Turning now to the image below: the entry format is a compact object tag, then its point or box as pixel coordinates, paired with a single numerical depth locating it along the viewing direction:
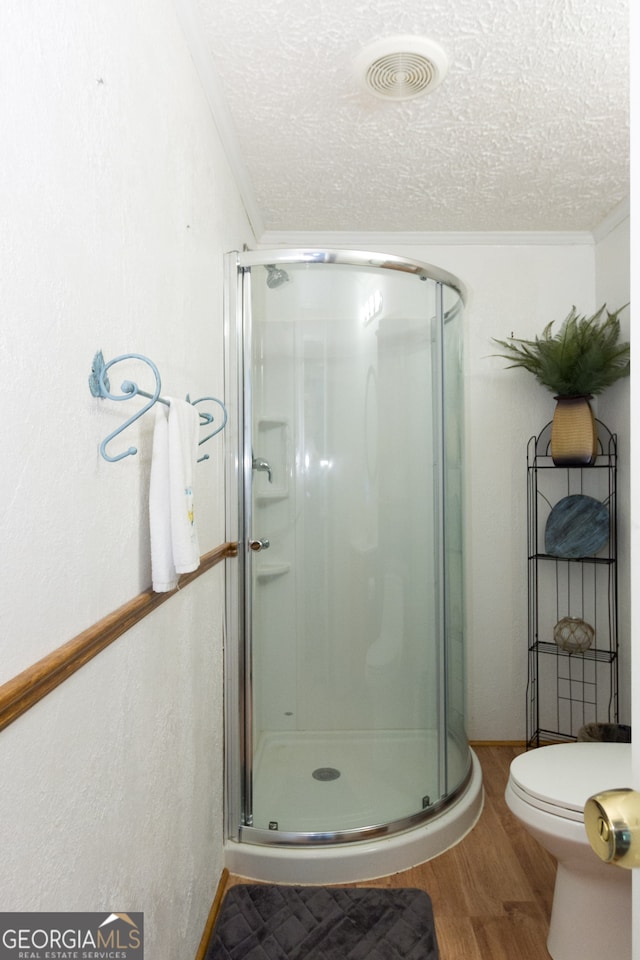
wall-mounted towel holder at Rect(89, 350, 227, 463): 0.98
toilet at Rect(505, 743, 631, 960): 1.61
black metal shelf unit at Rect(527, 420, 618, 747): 2.92
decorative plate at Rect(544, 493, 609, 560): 2.82
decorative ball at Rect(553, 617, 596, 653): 2.87
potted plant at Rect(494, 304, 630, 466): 2.69
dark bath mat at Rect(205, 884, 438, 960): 1.71
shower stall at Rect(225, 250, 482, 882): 2.15
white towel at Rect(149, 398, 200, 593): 1.21
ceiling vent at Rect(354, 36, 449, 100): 1.71
